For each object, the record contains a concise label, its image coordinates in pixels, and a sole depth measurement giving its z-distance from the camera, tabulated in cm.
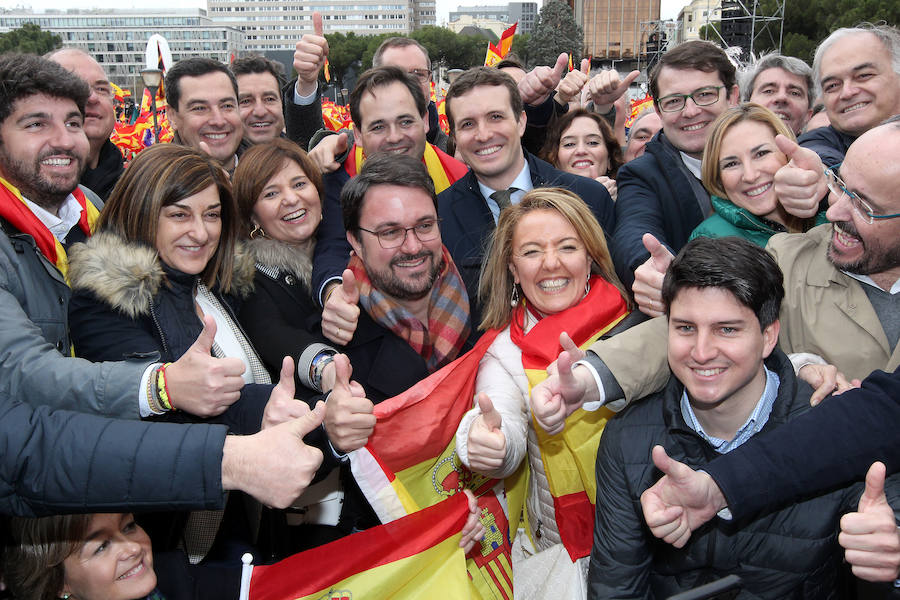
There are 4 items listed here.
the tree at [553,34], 6850
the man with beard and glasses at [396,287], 301
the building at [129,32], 13988
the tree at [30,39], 5866
